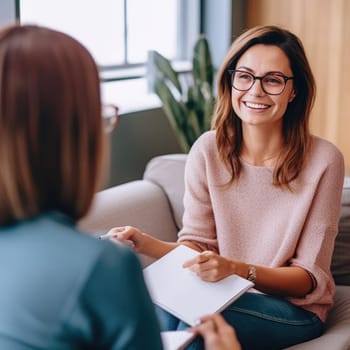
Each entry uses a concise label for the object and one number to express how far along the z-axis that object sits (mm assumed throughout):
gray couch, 2146
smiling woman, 2034
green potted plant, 3101
